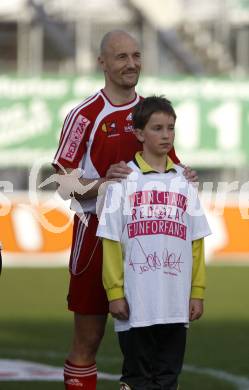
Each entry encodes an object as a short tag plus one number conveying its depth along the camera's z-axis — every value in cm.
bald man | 1338
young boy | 1226
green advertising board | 3981
